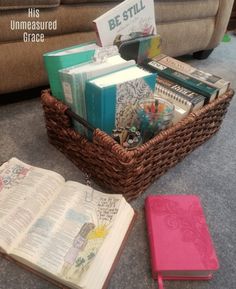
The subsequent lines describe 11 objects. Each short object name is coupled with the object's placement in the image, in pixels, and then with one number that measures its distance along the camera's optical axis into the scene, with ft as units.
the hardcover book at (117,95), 2.12
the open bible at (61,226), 1.78
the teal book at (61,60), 2.31
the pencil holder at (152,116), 2.30
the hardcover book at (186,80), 2.72
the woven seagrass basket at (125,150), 2.09
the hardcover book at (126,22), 2.58
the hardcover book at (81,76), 2.19
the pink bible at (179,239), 1.87
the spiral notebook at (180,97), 2.52
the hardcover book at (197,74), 2.86
